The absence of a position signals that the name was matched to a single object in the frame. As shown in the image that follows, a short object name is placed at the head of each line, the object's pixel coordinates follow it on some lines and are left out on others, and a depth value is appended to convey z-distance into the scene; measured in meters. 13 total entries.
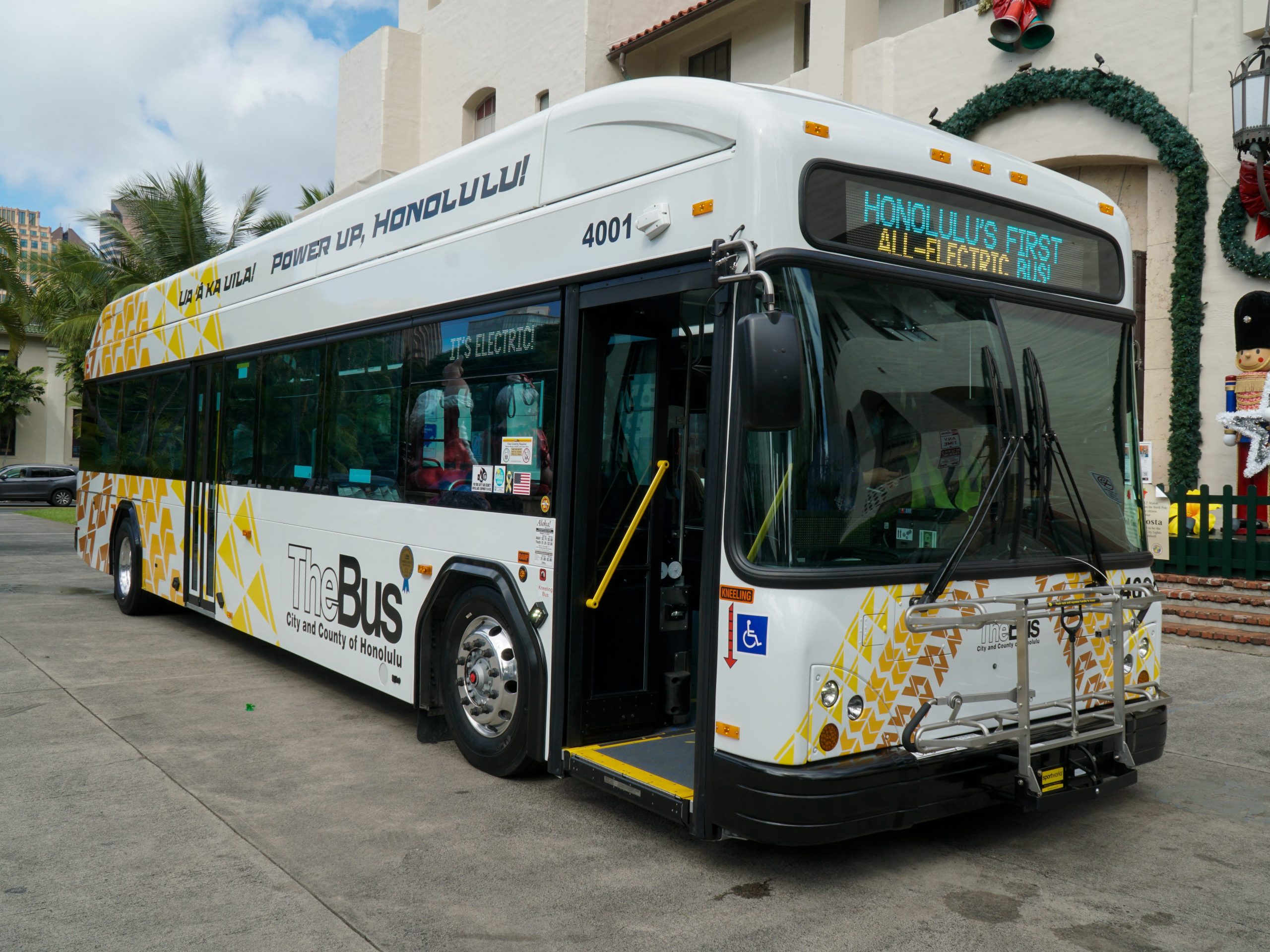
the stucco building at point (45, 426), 47.91
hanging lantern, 10.00
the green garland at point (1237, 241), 10.67
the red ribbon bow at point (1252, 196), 10.44
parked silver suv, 34.28
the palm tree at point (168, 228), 26.86
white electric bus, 3.97
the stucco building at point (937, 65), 11.10
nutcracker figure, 10.34
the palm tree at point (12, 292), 25.20
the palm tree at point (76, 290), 27.78
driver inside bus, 4.11
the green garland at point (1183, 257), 11.15
